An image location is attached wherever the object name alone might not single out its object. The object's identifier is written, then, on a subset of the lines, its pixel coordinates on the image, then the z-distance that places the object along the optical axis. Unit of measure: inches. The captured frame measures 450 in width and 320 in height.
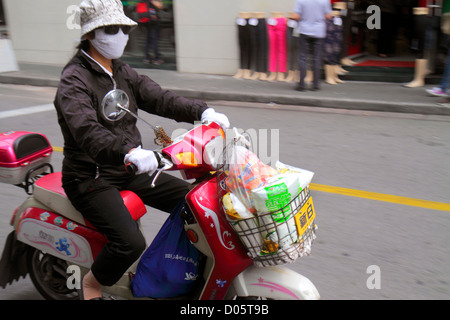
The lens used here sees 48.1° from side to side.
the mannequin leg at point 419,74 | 357.7
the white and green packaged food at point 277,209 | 83.4
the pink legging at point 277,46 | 394.9
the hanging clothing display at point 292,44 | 389.7
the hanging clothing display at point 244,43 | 408.5
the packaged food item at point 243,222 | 86.0
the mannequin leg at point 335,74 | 387.9
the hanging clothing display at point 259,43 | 401.4
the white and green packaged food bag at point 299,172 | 88.5
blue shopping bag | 103.6
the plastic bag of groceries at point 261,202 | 83.7
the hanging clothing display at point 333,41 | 370.9
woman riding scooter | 97.0
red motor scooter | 91.0
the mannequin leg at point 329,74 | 386.0
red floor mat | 409.4
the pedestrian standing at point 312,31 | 343.9
